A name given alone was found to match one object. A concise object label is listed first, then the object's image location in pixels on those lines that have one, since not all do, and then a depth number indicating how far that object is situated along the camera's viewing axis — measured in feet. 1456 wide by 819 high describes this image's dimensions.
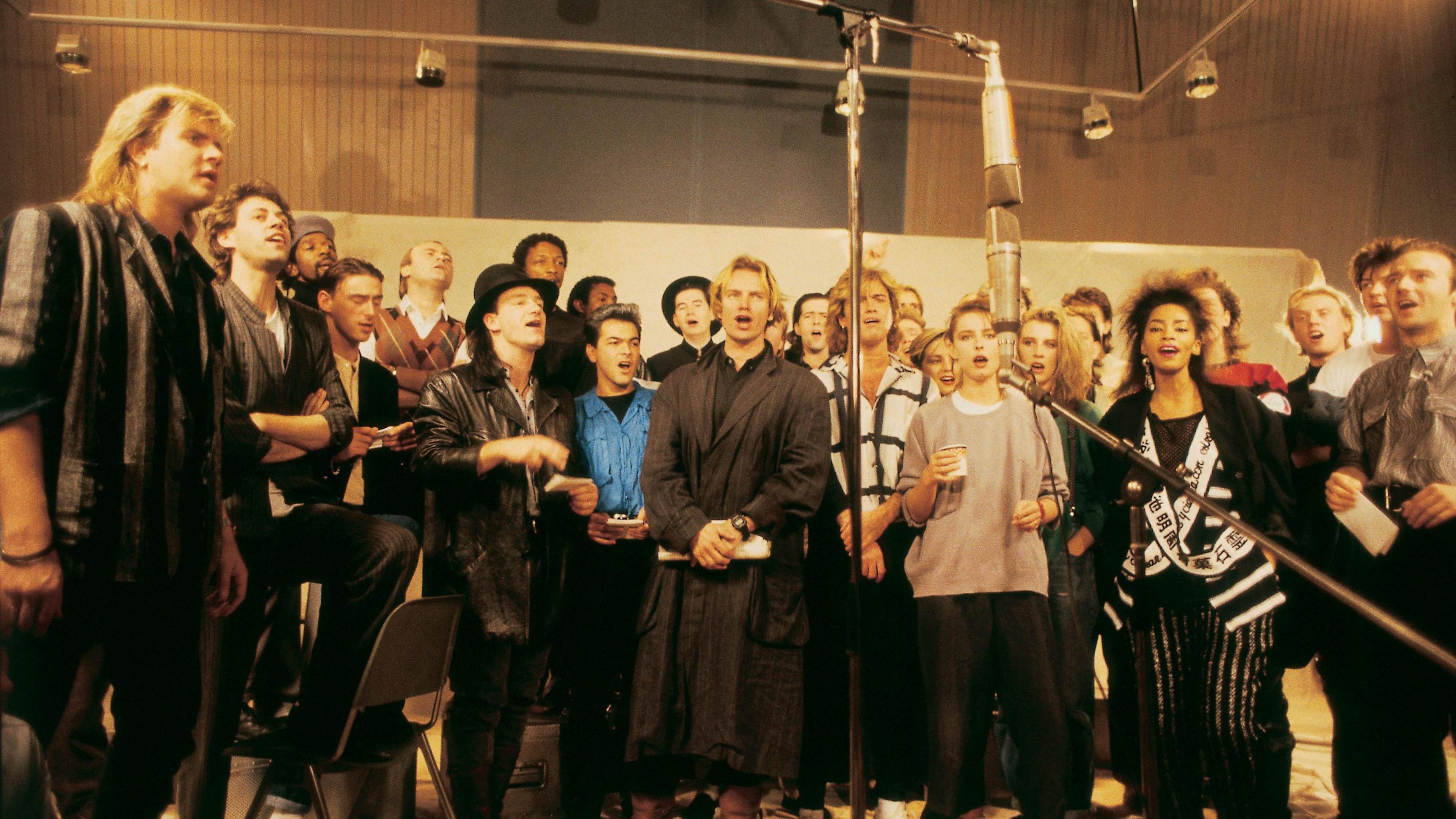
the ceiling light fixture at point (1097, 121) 14.66
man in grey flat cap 11.56
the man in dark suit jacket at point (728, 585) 7.77
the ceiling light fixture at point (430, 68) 13.39
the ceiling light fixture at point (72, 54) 12.48
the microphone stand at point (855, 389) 5.45
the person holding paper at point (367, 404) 9.67
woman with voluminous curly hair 7.98
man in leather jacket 8.00
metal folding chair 6.49
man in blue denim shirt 8.63
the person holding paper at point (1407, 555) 7.48
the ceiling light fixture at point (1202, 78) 14.07
